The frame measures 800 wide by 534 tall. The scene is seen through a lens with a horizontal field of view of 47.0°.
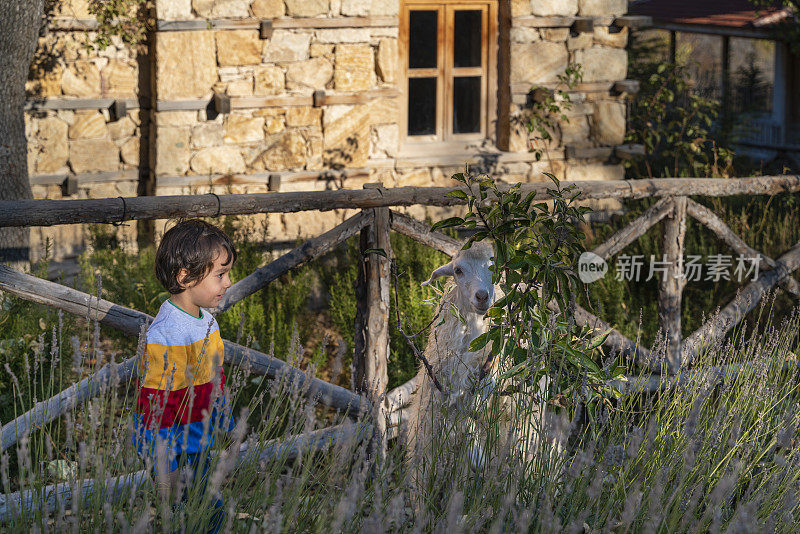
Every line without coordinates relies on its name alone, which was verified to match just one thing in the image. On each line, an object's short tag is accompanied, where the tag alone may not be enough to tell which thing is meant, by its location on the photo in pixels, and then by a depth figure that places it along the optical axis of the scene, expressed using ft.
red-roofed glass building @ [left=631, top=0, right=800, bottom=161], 50.41
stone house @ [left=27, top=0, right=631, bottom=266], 24.49
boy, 9.29
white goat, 10.34
